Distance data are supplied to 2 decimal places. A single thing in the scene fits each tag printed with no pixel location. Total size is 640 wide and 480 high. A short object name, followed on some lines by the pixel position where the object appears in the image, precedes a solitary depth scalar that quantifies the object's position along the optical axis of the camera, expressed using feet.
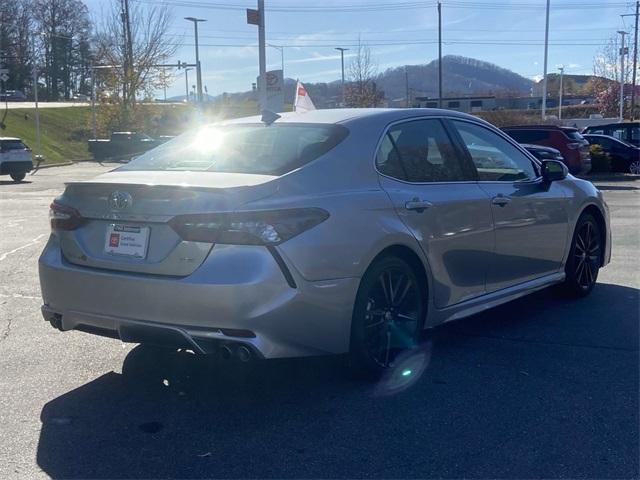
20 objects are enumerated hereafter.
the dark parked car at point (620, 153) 85.81
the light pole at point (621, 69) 177.37
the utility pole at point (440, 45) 169.27
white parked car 88.17
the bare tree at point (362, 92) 181.19
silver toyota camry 13.24
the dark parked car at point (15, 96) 264.31
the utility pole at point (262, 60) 61.00
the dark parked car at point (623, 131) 95.66
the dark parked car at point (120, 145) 139.69
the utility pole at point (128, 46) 161.17
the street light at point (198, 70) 148.72
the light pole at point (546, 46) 148.86
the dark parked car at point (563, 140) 73.20
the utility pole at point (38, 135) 136.07
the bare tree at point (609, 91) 212.02
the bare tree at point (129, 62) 162.81
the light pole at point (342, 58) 181.14
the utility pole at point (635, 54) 187.73
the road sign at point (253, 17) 60.01
